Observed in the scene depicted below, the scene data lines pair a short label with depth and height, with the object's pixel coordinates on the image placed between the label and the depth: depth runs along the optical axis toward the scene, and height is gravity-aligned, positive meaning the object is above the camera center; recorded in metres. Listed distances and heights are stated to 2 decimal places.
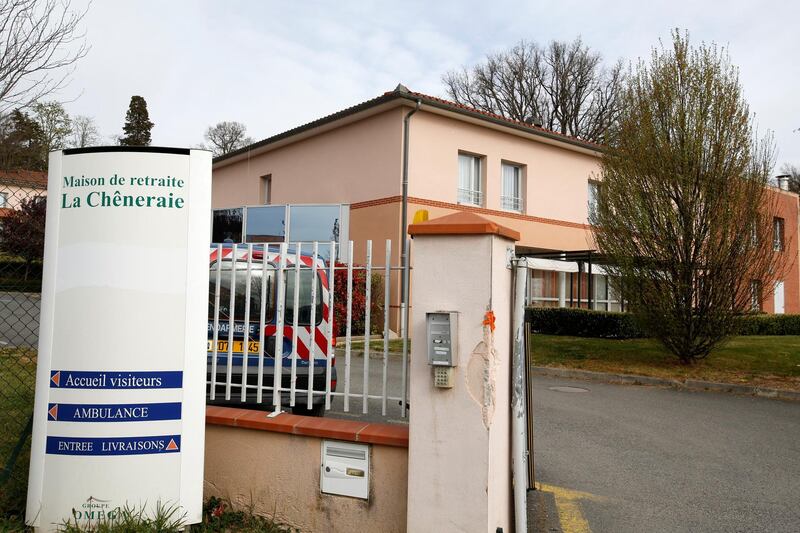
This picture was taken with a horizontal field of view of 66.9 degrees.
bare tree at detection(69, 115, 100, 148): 33.61 +9.92
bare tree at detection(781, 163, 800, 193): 44.51 +9.96
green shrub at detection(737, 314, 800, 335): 22.70 -0.40
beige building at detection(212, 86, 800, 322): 19.05 +4.76
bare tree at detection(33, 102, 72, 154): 24.47 +8.01
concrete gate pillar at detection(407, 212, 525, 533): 3.44 -0.46
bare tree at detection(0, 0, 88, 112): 6.70 +2.76
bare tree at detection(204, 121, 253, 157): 51.88 +14.60
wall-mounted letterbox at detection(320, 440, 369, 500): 3.83 -1.04
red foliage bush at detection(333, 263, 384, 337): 12.53 +0.09
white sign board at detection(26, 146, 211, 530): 3.59 -0.22
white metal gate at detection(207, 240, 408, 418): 4.20 -0.20
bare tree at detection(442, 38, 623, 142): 40.97 +15.26
